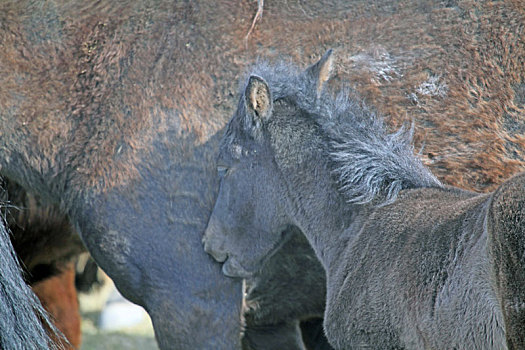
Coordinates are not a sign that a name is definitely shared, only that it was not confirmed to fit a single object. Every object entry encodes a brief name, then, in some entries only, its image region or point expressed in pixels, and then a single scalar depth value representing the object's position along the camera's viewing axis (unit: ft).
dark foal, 39.91
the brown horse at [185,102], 42.02
